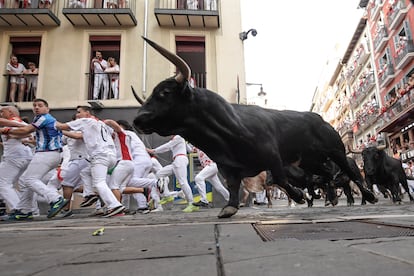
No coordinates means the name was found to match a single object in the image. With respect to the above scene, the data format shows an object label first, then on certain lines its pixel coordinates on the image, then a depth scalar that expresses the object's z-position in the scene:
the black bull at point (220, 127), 4.14
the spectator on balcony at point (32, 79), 14.17
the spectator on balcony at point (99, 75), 13.96
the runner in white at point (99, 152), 6.21
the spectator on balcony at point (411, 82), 25.20
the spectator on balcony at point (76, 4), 14.38
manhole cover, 2.07
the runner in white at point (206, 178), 8.81
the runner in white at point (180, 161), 8.42
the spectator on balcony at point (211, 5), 15.32
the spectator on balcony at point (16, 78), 13.82
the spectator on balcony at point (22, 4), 14.73
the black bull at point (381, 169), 9.75
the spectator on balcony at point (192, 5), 15.47
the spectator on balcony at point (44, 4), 14.56
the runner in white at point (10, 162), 6.64
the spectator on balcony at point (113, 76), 14.03
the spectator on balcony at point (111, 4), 14.96
